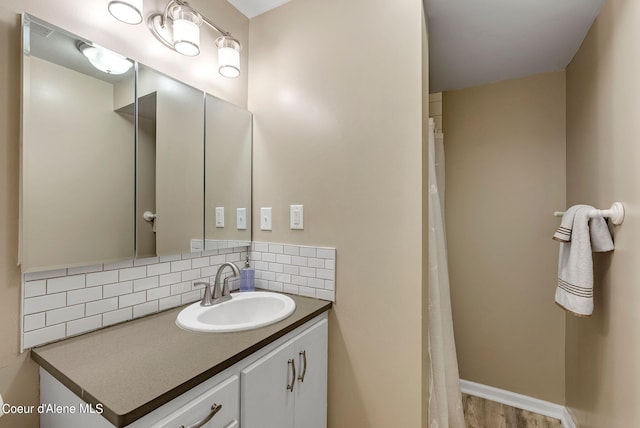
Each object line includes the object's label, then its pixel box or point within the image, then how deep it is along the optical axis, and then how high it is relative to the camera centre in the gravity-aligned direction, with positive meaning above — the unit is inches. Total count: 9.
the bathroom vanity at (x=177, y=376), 28.0 -18.0
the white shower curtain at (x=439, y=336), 58.2 -26.4
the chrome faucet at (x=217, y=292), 51.7 -15.1
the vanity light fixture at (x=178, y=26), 48.2 +31.9
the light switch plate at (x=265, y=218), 64.2 -1.3
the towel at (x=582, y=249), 48.0 -6.2
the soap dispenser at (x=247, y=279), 62.2 -14.5
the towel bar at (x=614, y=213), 44.1 +0.0
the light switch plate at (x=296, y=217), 59.5 -0.9
